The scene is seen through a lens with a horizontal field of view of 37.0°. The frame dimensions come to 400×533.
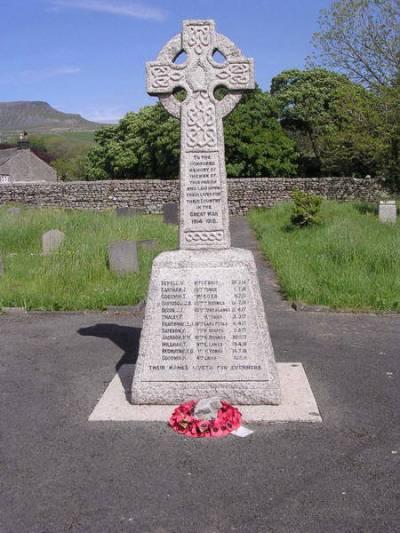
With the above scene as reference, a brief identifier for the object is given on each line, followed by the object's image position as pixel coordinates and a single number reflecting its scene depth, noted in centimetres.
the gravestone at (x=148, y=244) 1270
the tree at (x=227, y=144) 3045
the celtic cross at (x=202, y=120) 479
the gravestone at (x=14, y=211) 1787
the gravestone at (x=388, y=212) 1647
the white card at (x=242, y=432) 434
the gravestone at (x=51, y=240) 1240
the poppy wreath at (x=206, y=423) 437
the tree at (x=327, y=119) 2027
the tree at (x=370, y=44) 2100
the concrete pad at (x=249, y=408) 459
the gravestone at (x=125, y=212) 1832
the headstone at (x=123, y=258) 1046
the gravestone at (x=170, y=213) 1908
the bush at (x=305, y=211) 1606
